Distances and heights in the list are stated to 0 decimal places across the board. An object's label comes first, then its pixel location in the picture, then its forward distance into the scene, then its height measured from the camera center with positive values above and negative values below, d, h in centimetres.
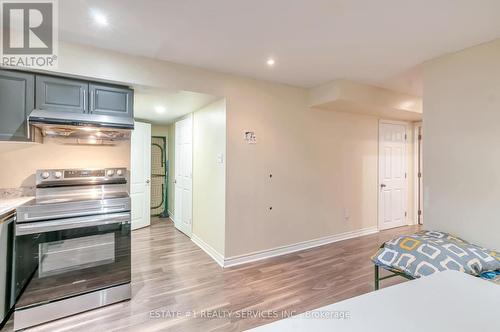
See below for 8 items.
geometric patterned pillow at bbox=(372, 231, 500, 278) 193 -77
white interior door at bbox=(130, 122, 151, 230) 456 -20
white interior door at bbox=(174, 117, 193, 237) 423 -21
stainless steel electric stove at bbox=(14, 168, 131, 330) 196 -81
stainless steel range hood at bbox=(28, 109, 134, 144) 217 +39
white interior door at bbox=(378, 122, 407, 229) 466 -18
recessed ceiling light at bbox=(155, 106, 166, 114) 376 +91
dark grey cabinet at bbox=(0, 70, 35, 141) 212 +56
